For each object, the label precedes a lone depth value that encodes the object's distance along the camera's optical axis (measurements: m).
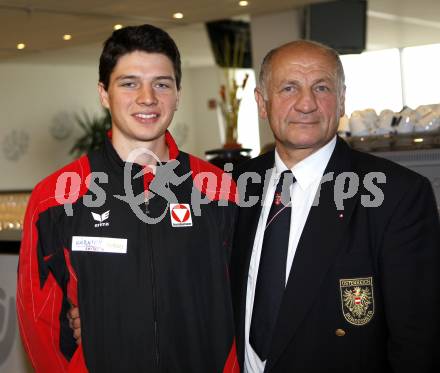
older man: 1.88
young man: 1.94
